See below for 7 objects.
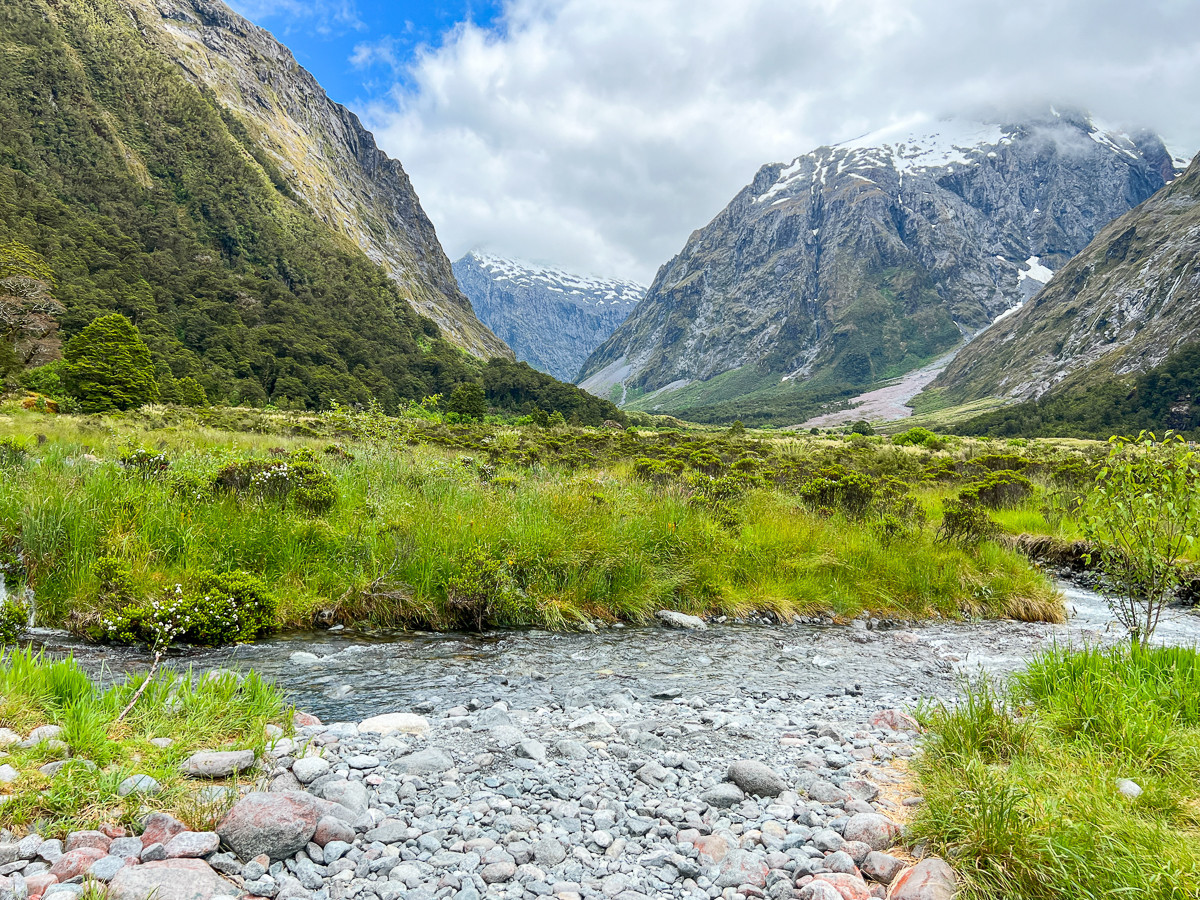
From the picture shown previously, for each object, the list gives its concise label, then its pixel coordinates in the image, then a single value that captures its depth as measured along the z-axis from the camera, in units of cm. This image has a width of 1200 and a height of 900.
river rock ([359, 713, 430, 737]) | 461
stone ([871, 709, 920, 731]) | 506
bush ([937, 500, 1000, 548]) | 1148
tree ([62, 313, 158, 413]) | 3853
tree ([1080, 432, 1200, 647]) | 577
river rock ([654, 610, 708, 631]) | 855
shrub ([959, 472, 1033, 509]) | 1642
